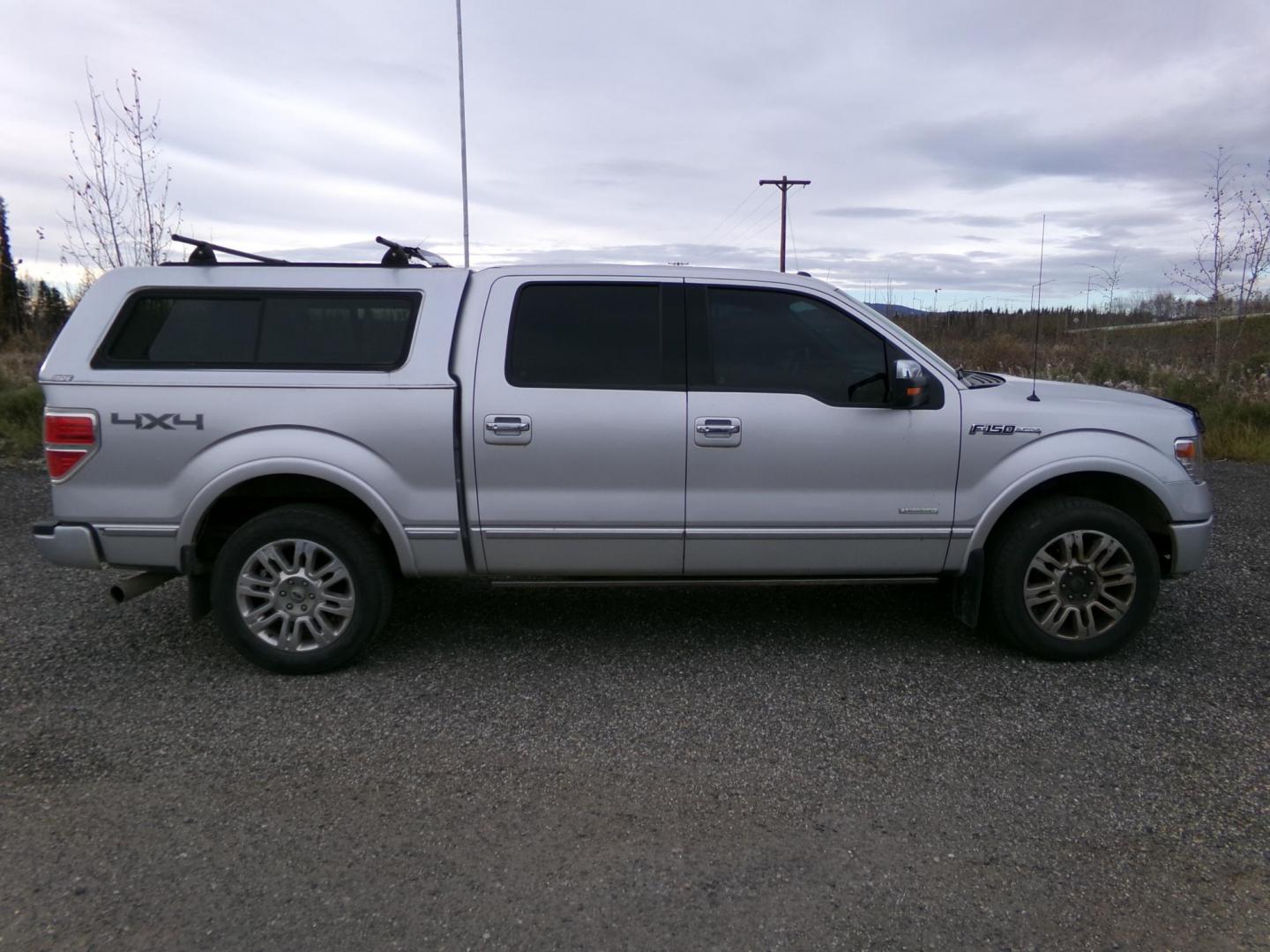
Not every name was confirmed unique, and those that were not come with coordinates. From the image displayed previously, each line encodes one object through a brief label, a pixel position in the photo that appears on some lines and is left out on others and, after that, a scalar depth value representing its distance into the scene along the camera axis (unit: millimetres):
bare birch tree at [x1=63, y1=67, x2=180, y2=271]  11445
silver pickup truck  4520
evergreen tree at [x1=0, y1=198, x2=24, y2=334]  20484
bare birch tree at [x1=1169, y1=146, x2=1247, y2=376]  12562
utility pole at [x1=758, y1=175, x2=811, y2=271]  37219
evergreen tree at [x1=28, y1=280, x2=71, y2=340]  18988
